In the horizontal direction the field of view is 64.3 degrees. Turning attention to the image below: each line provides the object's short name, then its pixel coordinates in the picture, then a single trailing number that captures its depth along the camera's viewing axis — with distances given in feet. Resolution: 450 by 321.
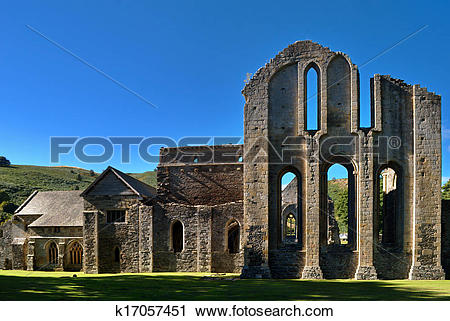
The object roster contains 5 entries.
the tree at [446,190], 139.40
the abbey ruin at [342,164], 65.10
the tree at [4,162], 343.63
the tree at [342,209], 157.99
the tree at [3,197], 219.51
